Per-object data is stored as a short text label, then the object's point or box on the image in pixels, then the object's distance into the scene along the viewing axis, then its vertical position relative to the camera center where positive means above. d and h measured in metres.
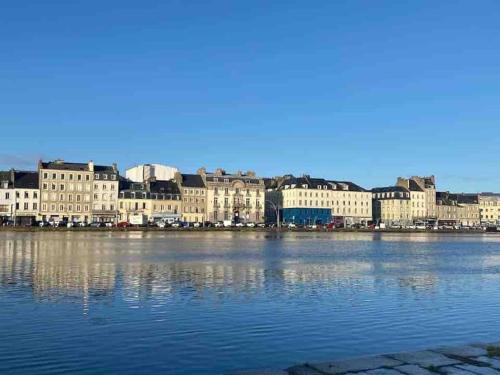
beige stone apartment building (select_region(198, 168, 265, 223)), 153.25 +8.73
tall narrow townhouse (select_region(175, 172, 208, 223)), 149.12 +7.99
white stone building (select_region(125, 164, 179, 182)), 162.12 +15.54
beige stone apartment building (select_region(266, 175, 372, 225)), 168.38 +8.61
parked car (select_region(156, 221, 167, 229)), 134.11 +1.14
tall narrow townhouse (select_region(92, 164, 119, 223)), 136.75 +7.69
